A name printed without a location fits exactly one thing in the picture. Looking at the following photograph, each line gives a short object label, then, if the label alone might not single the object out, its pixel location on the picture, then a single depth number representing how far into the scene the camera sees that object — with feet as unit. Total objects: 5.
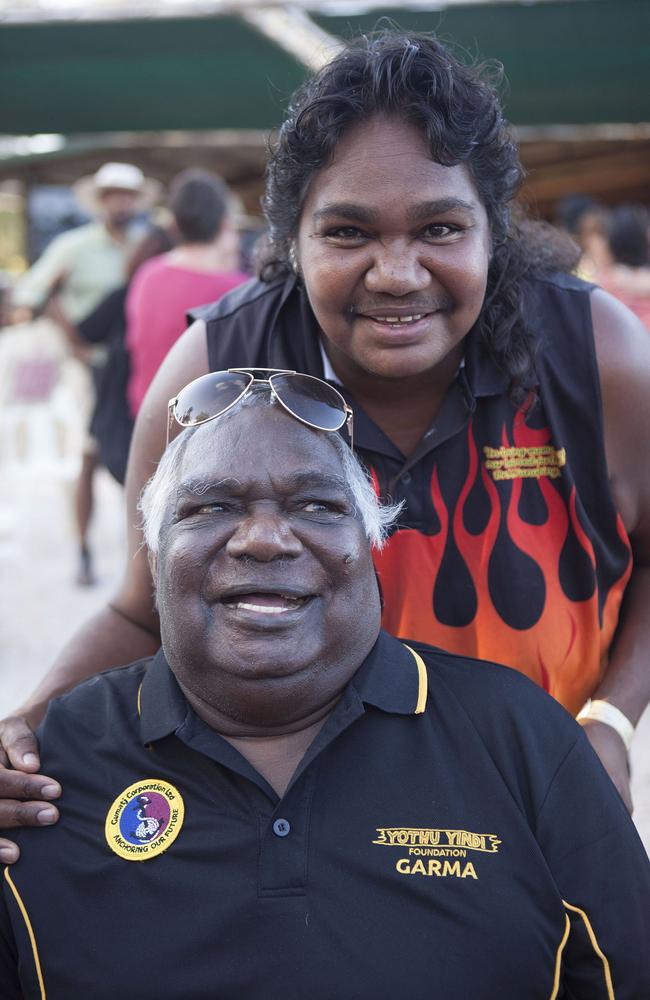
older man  5.02
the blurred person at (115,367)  16.42
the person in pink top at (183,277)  14.94
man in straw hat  20.52
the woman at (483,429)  6.33
